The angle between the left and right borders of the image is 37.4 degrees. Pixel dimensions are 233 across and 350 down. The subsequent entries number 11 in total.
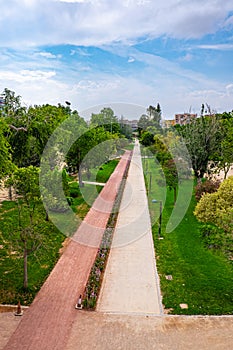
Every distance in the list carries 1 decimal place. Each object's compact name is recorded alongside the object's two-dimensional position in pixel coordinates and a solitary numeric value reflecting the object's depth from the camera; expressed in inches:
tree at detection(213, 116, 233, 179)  1293.1
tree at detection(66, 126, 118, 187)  1189.7
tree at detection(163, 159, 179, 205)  991.6
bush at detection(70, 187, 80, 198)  1094.8
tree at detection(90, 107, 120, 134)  2275.3
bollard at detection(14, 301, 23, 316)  450.2
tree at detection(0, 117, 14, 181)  631.8
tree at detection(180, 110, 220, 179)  1258.0
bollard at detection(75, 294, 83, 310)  469.7
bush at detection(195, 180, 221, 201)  960.1
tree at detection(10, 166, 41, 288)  658.8
